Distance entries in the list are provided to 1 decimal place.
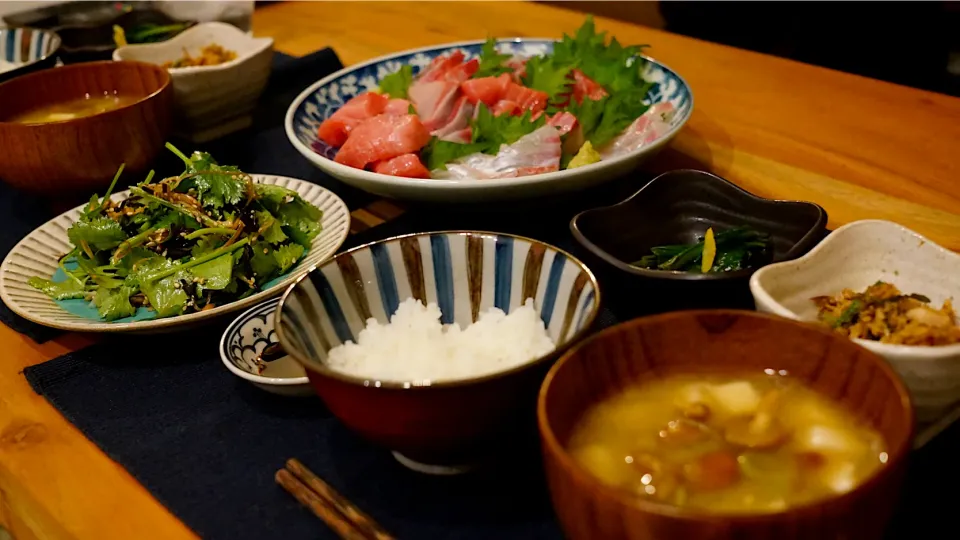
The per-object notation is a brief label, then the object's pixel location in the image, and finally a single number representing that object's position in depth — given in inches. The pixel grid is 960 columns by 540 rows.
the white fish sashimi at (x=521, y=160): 32.0
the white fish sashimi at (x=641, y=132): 33.3
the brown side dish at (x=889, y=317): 24.7
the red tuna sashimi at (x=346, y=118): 34.8
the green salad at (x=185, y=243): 29.7
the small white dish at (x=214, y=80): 36.8
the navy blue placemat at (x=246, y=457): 24.9
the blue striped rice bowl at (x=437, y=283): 26.6
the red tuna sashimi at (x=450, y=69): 36.2
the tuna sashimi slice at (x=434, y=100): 34.7
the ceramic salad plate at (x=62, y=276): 28.7
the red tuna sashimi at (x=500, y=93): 34.8
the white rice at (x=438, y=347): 25.8
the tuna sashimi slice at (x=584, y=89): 35.4
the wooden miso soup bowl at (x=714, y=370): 19.0
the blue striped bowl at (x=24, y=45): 39.7
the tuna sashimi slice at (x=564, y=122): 33.0
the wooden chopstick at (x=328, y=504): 24.6
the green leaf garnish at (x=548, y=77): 35.4
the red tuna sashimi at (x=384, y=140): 32.6
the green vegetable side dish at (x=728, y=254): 28.2
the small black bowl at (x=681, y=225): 26.9
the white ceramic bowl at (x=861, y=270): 26.3
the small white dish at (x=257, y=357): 26.9
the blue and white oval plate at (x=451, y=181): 30.9
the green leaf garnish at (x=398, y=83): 36.8
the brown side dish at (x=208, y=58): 39.0
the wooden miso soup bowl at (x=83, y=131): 33.3
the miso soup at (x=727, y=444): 22.0
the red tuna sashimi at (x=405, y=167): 32.1
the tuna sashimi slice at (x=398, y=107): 34.8
